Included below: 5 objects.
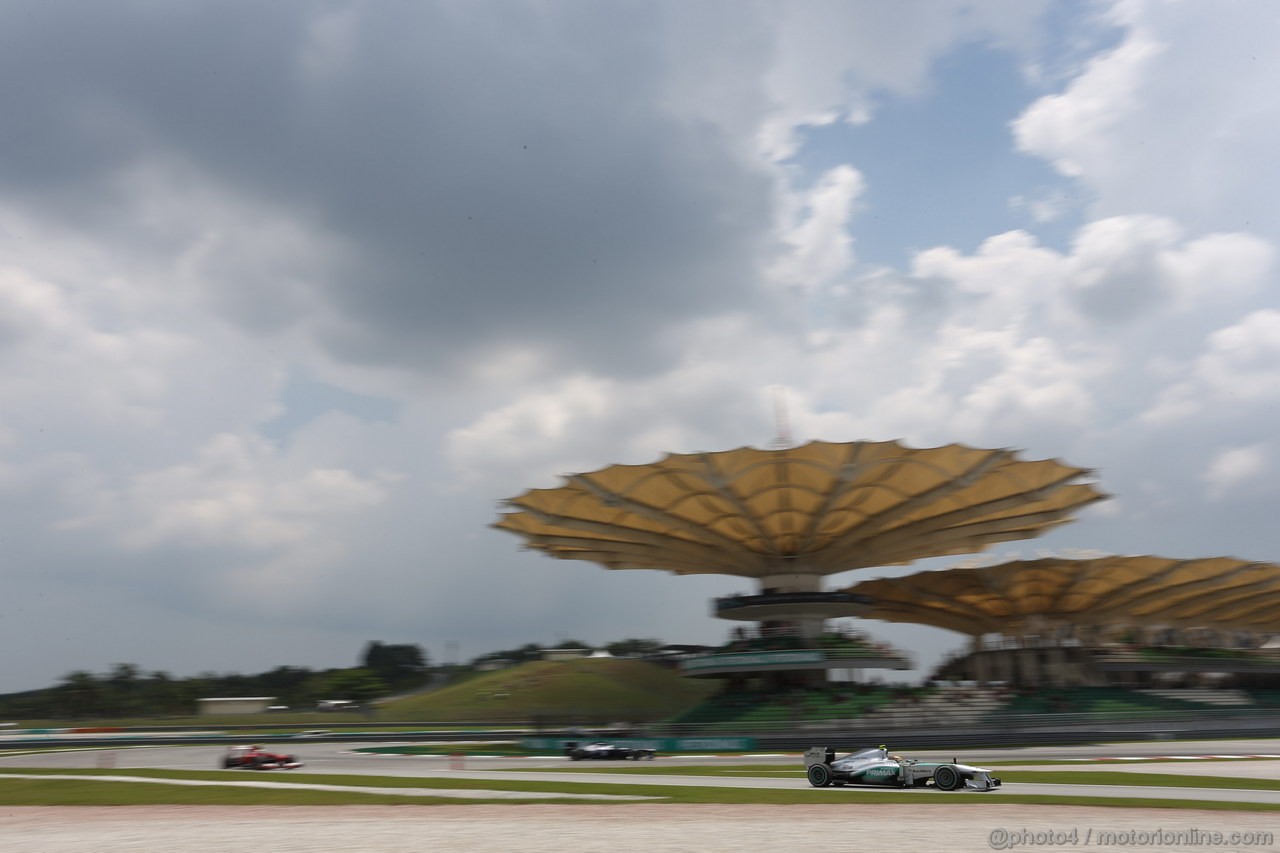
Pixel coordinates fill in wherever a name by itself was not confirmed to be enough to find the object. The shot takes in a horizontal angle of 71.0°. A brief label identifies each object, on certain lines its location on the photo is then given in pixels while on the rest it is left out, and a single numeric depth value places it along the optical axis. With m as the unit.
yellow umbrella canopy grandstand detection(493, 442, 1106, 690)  45.47
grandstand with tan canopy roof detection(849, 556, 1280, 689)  66.19
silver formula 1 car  20.52
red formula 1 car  35.44
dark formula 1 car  37.62
